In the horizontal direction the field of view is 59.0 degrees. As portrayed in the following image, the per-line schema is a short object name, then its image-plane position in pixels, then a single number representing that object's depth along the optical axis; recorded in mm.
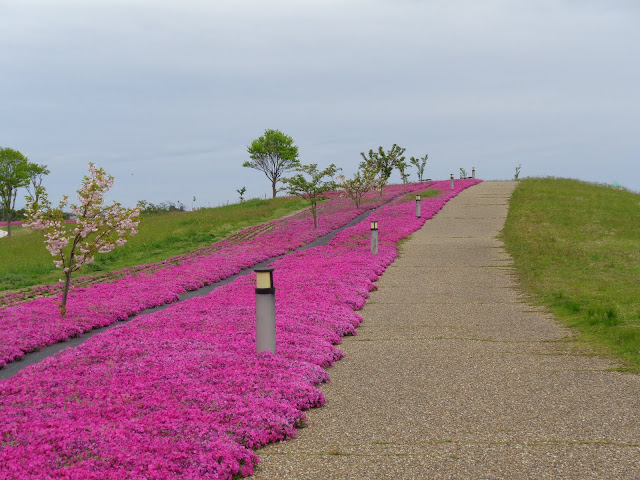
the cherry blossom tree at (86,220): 14578
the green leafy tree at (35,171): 60875
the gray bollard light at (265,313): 8297
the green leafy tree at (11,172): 54312
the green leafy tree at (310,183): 34500
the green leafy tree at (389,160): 61250
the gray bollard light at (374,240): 22433
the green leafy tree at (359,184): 43094
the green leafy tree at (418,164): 66175
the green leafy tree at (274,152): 71625
